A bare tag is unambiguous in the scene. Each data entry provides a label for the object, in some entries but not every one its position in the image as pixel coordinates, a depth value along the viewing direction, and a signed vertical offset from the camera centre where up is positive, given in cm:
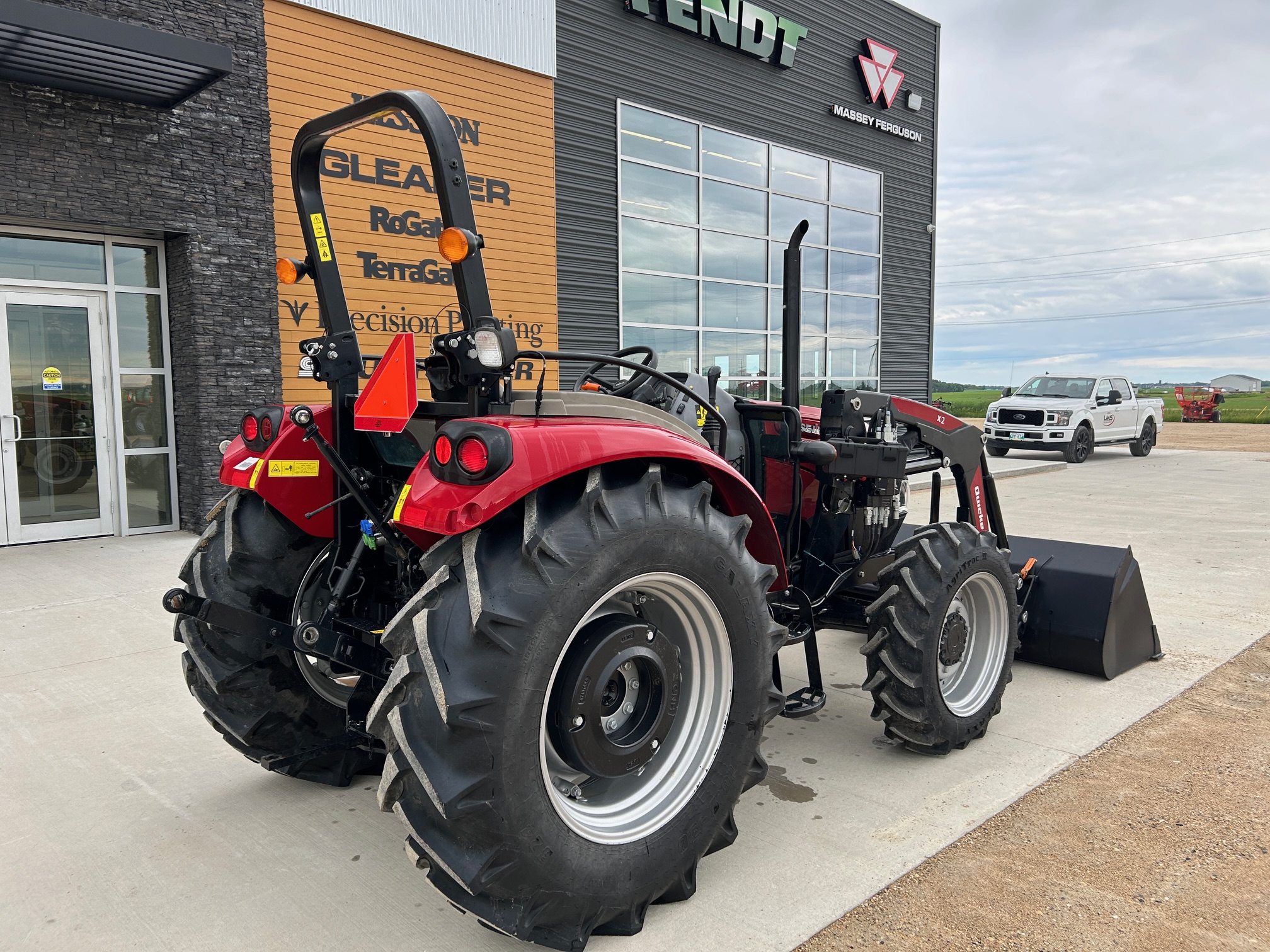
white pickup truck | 1773 -41
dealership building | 756 +227
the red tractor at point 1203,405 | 3622 -34
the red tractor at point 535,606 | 200 -63
